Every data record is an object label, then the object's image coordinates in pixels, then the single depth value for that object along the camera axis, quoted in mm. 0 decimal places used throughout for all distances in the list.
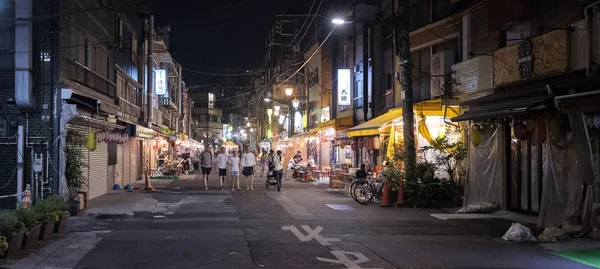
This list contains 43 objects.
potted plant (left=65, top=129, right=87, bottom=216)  15320
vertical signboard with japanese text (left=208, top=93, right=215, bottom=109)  92862
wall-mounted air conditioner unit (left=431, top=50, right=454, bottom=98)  20938
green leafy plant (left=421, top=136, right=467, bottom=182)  17906
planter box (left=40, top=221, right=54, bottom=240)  10922
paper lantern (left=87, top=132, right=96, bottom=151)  16375
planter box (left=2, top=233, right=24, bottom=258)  9141
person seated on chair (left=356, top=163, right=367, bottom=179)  20422
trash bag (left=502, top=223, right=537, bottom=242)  11398
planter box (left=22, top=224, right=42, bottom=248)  9984
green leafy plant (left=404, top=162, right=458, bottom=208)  17656
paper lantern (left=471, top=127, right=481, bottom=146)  16297
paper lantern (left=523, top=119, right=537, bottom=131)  13325
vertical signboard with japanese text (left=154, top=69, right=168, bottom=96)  36625
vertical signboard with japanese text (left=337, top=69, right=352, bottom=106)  32281
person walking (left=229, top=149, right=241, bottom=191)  25016
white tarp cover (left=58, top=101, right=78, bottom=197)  15492
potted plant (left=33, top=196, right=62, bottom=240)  10881
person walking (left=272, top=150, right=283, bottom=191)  24422
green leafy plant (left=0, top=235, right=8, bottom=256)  8719
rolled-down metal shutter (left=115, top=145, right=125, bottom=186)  24897
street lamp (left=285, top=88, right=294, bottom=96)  46562
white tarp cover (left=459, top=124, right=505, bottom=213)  16094
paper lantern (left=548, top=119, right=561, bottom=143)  12547
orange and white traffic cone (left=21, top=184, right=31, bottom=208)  12783
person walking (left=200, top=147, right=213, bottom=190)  25156
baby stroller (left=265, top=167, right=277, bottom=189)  25367
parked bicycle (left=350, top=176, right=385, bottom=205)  18531
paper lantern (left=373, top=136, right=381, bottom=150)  24491
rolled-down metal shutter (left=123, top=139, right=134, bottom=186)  26844
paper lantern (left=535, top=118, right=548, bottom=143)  12953
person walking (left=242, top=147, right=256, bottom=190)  24672
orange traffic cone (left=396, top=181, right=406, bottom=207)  17688
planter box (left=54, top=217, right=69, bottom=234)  11850
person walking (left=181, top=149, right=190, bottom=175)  41062
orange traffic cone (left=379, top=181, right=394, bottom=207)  17828
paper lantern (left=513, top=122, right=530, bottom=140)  13961
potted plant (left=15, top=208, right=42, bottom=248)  9945
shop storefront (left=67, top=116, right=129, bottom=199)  18091
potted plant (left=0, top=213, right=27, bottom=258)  9000
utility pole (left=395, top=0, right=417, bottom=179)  18203
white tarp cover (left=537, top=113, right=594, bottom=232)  11805
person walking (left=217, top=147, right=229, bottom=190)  25156
